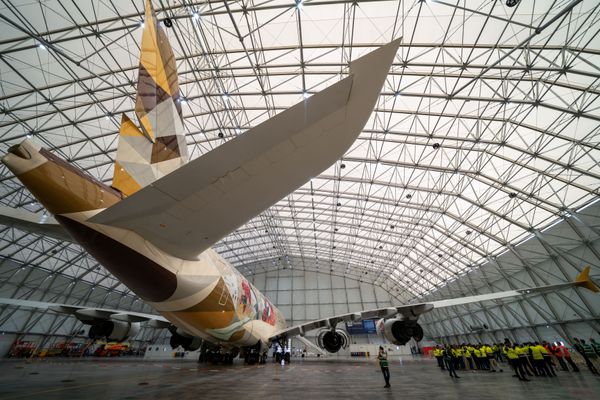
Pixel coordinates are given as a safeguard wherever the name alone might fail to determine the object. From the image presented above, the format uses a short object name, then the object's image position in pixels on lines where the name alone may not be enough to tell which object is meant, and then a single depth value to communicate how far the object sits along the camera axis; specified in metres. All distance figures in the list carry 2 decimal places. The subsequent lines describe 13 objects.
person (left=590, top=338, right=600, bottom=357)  12.58
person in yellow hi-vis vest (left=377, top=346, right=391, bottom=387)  7.55
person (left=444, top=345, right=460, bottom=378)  10.58
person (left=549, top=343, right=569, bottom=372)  14.01
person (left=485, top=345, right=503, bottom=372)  14.87
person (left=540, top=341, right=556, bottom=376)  10.91
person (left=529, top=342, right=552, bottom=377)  10.74
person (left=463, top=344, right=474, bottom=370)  16.32
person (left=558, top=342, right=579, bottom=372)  13.01
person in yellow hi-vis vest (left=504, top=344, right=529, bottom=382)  9.62
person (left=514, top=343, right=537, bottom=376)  10.08
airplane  3.45
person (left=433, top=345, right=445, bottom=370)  16.53
